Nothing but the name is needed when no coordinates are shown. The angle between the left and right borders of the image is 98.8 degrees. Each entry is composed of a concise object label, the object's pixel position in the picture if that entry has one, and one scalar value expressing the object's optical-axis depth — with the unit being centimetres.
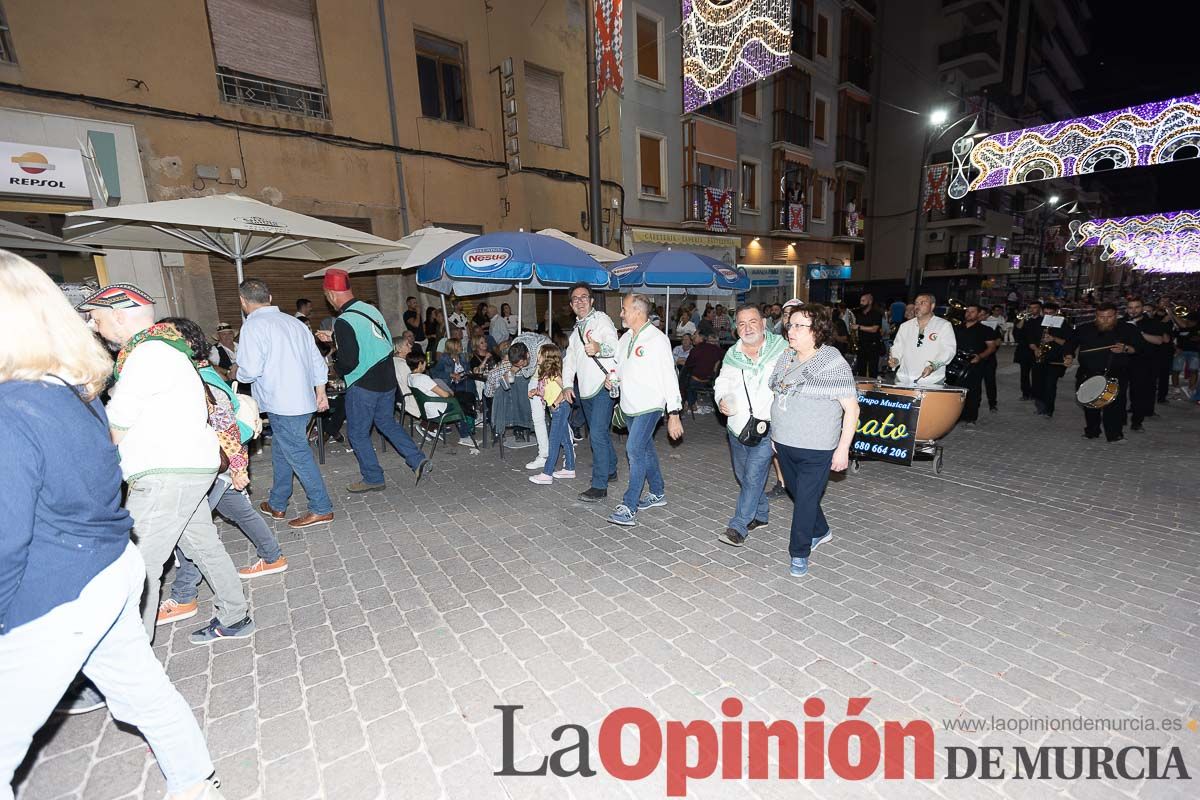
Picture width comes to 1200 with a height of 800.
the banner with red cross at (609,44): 952
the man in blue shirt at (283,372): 439
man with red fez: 525
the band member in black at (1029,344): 958
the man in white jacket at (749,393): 409
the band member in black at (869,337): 1062
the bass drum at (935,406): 588
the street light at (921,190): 1747
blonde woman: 145
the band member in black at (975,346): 841
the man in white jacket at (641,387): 460
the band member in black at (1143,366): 786
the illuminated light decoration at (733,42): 815
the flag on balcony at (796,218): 2362
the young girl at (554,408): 598
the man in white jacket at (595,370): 524
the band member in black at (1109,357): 725
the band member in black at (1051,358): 868
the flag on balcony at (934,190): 2077
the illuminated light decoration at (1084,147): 689
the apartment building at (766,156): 1792
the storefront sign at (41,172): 779
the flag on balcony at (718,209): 1958
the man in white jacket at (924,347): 646
